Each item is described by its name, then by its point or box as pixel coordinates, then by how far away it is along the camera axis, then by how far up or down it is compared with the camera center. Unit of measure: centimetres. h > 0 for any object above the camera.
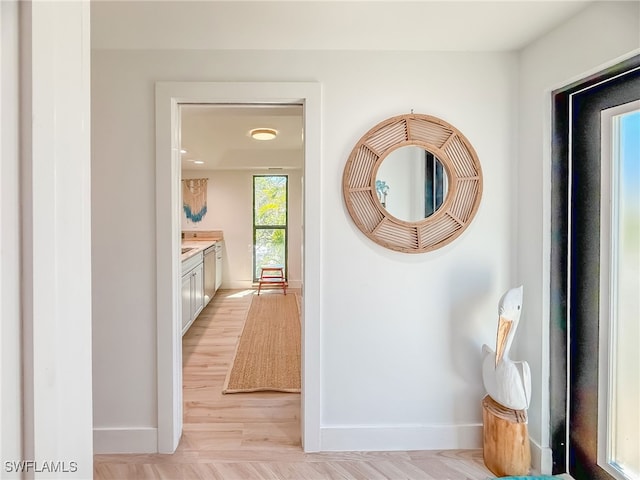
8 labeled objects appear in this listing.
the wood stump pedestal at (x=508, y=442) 169 -98
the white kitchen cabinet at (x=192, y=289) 351 -55
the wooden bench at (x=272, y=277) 609 -68
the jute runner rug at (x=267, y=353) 272 -106
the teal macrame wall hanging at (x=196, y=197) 635 +75
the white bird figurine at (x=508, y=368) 167 -62
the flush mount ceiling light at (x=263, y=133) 390 +117
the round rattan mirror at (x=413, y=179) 188 +29
